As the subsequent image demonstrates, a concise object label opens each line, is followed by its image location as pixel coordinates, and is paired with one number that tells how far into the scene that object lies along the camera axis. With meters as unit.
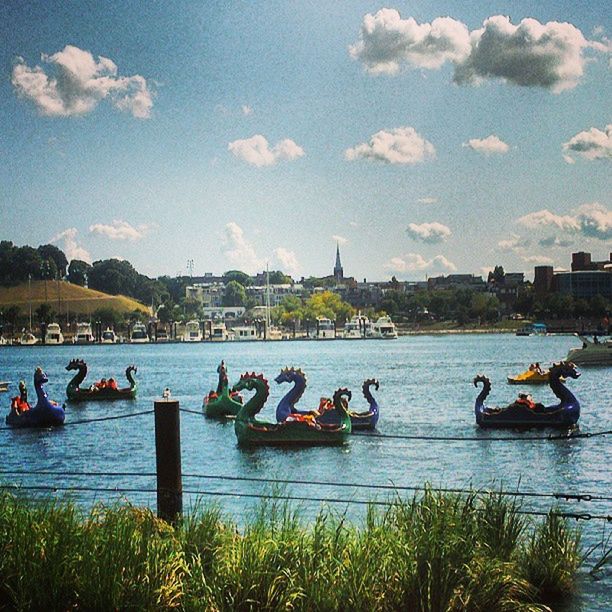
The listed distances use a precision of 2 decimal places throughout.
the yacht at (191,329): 199.49
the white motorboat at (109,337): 191.75
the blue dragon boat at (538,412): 28.72
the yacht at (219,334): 196.50
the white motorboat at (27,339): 189.12
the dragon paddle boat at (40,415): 31.47
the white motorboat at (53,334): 185.50
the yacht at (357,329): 183.94
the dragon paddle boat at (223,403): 34.84
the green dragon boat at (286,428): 26.03
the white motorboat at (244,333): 195.25
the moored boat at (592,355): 70.94
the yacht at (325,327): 192.25
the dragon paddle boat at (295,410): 27.22
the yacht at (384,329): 179.12
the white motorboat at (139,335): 192.07
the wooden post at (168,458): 8.86
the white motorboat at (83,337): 189.75
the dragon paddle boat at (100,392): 47.84
